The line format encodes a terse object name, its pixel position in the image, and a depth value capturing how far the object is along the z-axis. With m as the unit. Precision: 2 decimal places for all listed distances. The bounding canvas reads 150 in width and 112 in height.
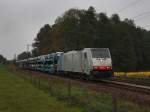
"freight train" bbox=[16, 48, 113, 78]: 29.91
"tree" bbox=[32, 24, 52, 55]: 130.85
